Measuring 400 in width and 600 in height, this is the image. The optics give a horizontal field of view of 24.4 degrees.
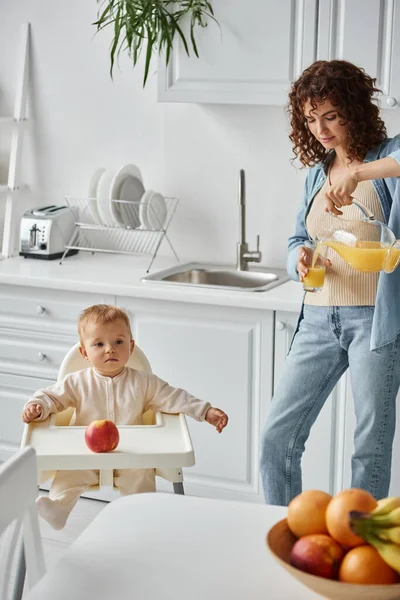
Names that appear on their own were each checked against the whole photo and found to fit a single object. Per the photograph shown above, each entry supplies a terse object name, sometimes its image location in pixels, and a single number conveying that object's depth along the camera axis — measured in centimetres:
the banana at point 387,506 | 114
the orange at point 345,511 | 115
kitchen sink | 344
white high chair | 204
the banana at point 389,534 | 110
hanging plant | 316
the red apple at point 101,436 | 204
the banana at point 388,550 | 110
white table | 130
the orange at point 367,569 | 113
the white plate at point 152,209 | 348
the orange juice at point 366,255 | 218
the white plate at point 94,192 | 364
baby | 231
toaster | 364
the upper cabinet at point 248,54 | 305
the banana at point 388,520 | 110
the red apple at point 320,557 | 116
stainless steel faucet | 344
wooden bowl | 112
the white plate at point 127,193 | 352
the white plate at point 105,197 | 357
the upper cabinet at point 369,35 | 291
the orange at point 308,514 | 121
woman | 235
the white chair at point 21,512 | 140
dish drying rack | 351
